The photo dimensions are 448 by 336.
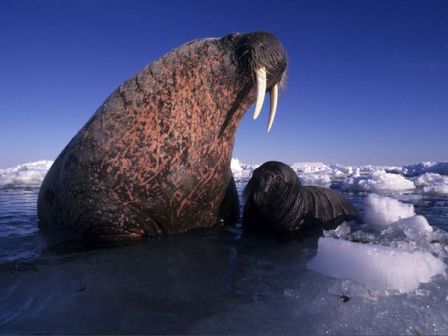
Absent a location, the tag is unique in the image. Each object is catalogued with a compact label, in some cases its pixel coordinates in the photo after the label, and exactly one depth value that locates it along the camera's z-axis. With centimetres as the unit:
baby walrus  423
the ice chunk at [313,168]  3081
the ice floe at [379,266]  220
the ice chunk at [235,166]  2852
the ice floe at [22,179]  1614
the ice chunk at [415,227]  364
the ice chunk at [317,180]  1723
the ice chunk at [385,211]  463
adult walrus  366
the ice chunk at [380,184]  1299
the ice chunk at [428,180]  1493
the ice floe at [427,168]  2212
